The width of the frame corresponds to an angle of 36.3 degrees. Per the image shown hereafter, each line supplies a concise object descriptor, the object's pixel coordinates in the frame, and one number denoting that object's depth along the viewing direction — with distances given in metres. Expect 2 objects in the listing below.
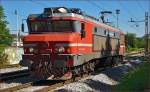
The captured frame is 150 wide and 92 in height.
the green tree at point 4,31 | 27.30
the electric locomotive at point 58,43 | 10.31
